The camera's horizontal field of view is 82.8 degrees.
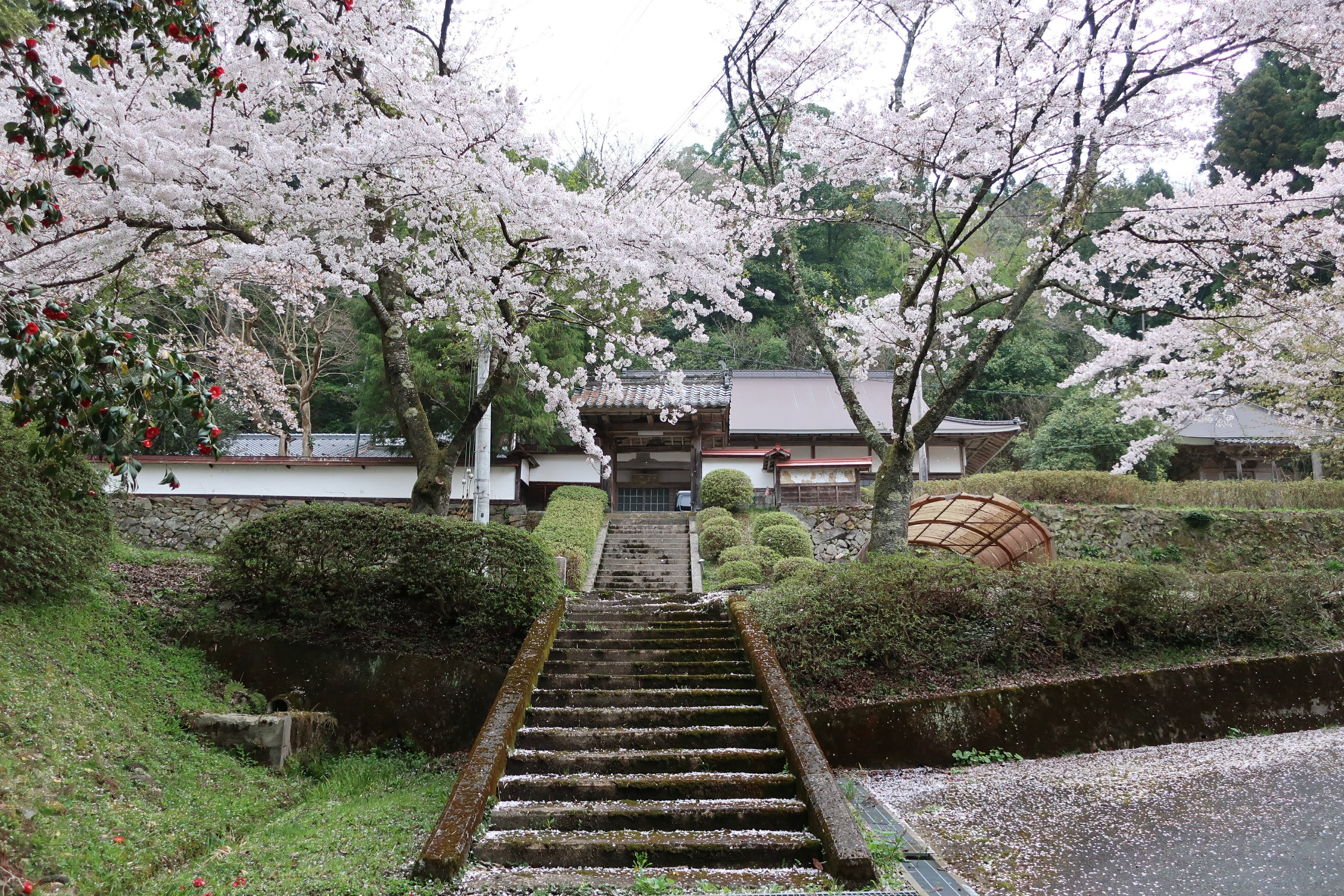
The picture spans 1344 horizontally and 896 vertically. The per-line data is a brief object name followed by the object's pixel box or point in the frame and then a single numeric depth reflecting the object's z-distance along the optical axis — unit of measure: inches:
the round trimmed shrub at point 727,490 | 700.0
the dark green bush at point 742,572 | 490.9
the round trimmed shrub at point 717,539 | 582.6
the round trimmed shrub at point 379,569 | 322.0
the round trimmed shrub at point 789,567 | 443.5
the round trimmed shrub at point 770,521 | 581.9
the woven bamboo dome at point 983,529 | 449.4
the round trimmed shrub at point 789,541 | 546.0
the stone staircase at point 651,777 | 183.6
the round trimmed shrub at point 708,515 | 636.1
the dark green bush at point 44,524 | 252.5
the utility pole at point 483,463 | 464.4
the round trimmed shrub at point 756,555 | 513.0
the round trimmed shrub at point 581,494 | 708.7
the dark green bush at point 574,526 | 517.0
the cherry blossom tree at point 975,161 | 309.3
